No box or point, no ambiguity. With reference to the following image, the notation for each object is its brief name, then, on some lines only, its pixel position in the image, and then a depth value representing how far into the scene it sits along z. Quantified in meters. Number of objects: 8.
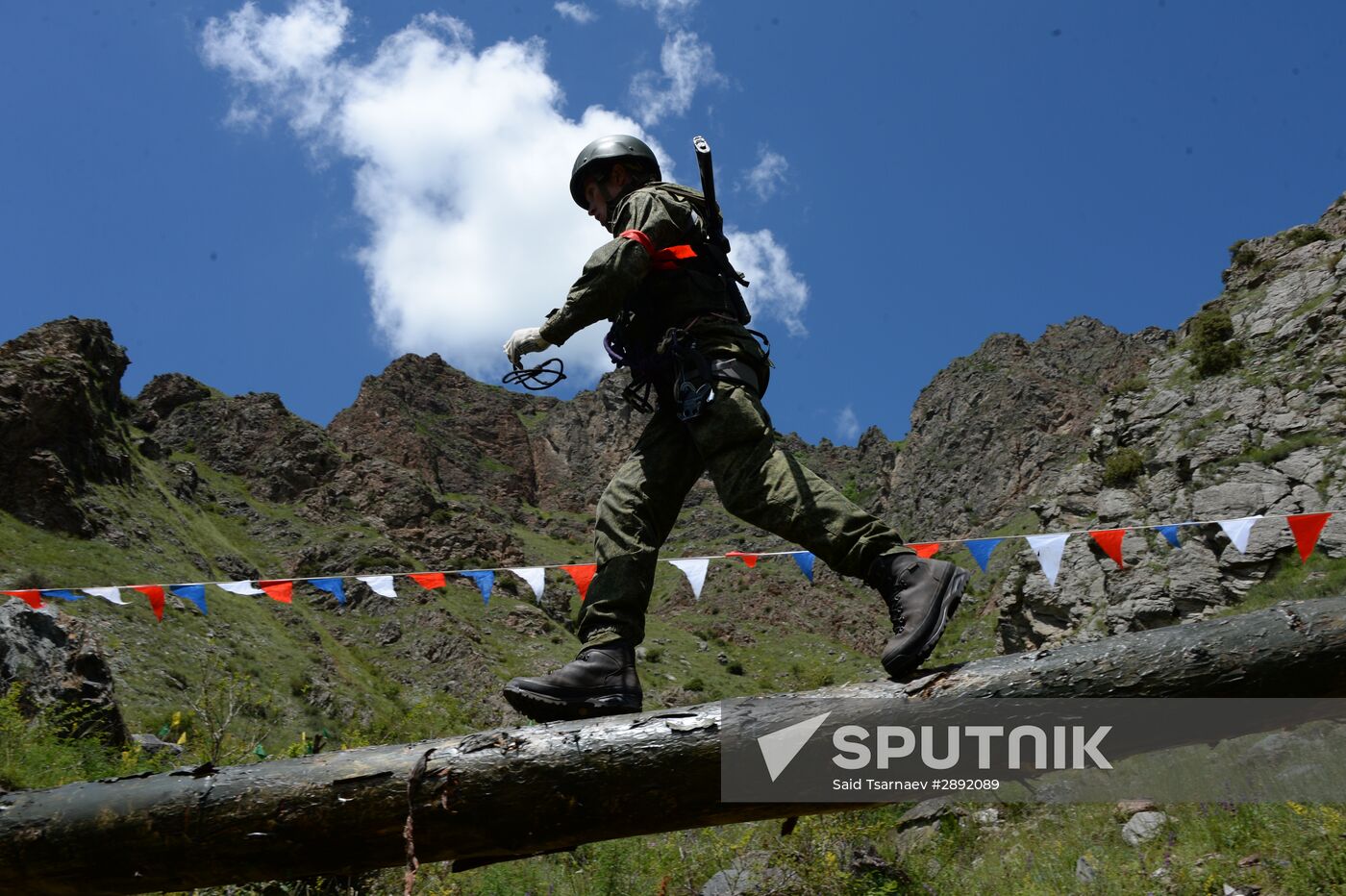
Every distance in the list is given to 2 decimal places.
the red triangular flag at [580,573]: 12.71
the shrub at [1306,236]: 33.16
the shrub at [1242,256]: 35.97
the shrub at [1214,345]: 27.08
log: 2.55
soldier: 3.26
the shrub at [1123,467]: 26.22
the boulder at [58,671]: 9.23
